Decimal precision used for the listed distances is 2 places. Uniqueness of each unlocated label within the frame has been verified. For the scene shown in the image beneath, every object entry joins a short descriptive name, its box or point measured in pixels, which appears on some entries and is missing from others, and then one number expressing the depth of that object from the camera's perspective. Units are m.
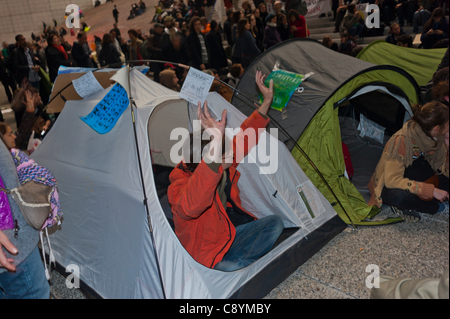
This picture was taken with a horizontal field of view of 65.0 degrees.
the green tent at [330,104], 2.86
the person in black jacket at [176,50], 6.03
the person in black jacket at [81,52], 6.33
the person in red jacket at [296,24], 6.68
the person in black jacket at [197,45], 5.91
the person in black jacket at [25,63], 6.23
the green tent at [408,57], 4.48
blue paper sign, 2.22
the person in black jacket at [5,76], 7.65
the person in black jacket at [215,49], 6.01
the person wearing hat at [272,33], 6.36
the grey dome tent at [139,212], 1.94
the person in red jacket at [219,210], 1.67
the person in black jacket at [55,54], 5.92
